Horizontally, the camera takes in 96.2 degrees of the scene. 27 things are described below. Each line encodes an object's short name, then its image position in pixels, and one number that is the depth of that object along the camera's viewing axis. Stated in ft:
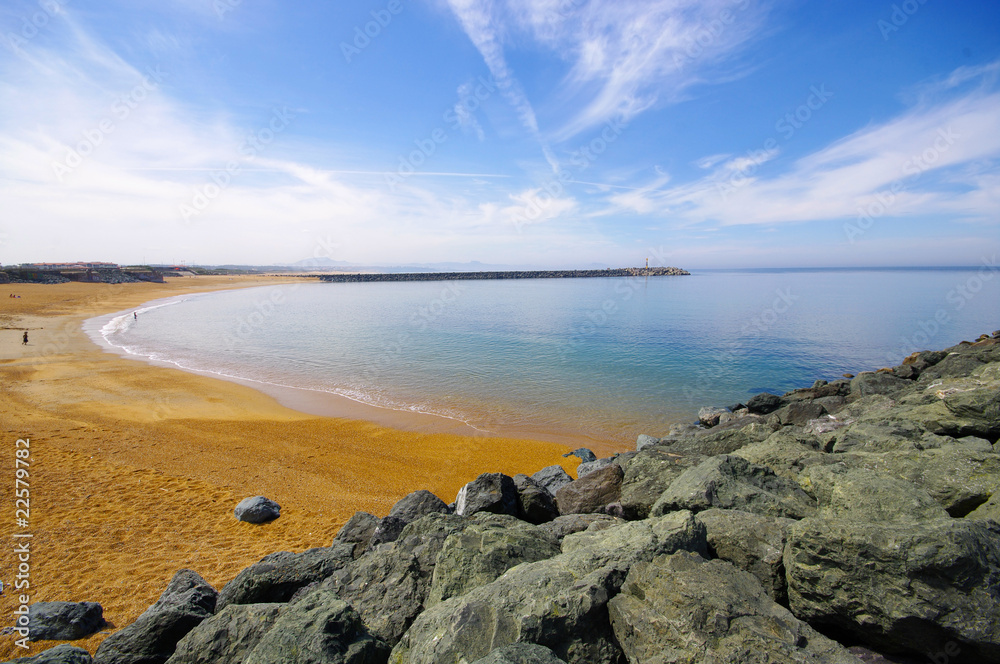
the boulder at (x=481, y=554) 14.69
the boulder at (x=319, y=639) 11.70
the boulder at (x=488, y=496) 21.49
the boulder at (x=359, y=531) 20.86
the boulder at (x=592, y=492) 22.31
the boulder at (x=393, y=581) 14.49
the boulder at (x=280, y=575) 16.96
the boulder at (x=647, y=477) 20.74
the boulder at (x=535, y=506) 22.25
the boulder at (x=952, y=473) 16.11
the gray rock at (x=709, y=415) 49.01
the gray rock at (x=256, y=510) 27.73
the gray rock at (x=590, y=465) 32.94
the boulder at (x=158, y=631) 14.93
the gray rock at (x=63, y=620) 17.65
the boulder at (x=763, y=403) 51.78
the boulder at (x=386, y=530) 19.99
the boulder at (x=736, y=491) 17.04
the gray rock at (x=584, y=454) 39.22
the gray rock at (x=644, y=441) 39.99
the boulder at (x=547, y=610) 11.39
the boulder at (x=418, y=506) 22.44
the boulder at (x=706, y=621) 10.35
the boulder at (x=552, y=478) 28.50
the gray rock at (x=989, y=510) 14.33
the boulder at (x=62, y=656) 14.02
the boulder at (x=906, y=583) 10.26
